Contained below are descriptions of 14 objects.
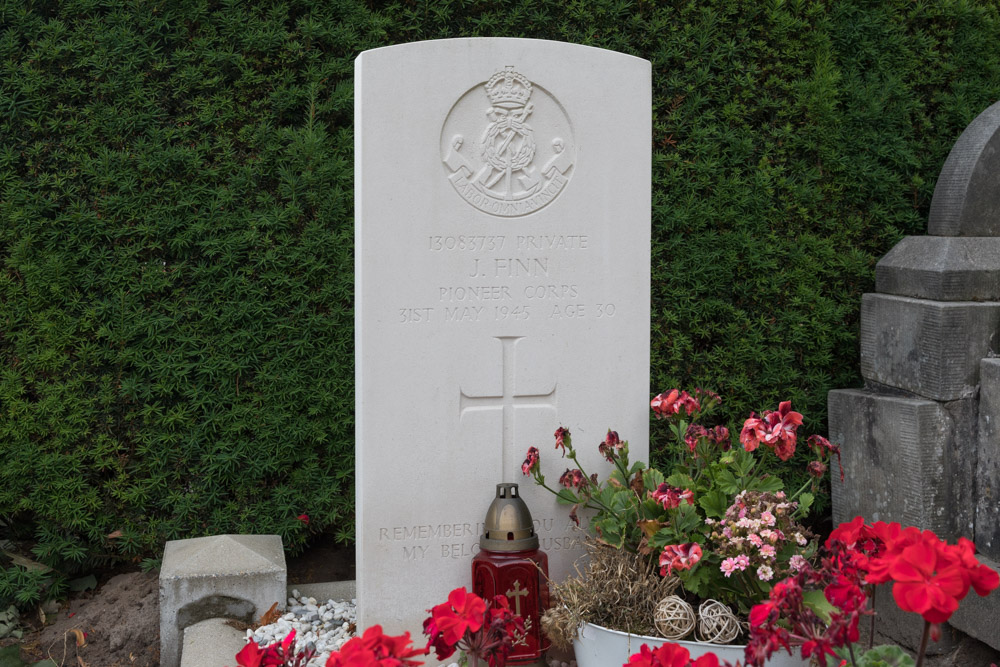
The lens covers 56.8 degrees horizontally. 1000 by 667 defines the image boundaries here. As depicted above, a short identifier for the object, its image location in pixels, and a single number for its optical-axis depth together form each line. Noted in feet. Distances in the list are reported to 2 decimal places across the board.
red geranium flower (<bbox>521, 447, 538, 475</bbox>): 9.16
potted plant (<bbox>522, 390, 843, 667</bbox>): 7.47
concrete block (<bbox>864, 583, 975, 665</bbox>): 11.85
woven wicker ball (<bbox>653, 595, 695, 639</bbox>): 7.49
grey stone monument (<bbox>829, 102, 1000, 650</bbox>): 11.74
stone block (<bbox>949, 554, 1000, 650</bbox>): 11.07
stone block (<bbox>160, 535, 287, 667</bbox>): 9.99
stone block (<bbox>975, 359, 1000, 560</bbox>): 11.43
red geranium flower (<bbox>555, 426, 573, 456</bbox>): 9.02
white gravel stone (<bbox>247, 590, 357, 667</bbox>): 9.58
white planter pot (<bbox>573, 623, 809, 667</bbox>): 7.34
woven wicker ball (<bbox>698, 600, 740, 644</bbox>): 7.45
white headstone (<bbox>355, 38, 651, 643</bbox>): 9.09
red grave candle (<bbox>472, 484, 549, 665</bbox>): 8.68
